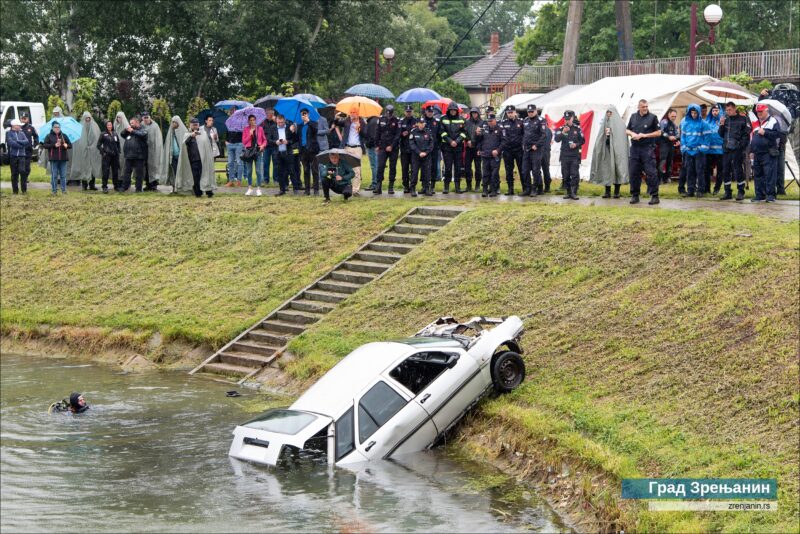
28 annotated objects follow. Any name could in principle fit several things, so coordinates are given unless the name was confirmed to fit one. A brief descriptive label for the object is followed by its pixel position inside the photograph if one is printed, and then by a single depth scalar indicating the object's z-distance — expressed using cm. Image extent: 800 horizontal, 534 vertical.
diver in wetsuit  1869
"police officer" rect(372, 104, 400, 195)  2761
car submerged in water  1538
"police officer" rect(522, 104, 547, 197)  2605
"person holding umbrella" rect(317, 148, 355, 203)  2666
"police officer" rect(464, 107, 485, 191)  2748
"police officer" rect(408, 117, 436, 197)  2711
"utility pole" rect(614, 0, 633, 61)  4334
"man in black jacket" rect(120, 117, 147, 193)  3059
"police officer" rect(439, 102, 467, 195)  2725
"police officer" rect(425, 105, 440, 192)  2728
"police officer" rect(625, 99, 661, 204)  2405
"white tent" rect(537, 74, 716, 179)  3019
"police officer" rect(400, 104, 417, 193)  2744
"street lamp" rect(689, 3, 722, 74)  3384
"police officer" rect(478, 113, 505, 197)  2625
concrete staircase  2212
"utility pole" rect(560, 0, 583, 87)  3566
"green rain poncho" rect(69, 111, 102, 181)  3253
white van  4466
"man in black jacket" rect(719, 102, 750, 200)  2425
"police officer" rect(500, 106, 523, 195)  2631
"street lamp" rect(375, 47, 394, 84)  4316
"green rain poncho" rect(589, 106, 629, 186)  2569
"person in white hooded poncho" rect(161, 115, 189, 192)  3061
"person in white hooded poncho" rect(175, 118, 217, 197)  2978
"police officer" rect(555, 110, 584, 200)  2580
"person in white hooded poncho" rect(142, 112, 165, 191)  3112
